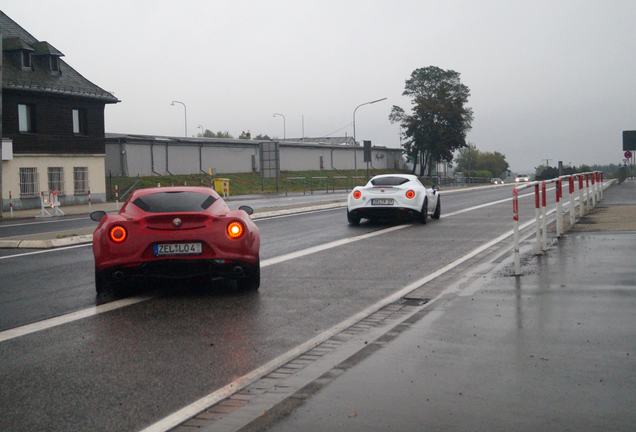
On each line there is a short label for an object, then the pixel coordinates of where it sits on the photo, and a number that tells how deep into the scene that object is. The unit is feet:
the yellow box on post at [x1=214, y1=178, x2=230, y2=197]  179.52
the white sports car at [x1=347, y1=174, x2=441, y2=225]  69.46
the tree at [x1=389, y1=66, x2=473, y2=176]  361.51
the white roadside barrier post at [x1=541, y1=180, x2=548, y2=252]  44.06
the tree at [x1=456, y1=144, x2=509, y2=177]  607.37
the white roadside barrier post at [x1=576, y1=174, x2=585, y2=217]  69.04
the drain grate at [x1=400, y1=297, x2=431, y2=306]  30.10
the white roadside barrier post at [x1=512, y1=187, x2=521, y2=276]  35.59
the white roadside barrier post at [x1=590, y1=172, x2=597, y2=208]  84.46
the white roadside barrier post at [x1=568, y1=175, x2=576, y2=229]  58.49
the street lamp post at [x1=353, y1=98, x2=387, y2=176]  233.51
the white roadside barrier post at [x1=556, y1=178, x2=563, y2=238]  50.28
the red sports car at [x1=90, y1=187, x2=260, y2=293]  31.45
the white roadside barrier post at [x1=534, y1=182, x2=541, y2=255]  42.04
